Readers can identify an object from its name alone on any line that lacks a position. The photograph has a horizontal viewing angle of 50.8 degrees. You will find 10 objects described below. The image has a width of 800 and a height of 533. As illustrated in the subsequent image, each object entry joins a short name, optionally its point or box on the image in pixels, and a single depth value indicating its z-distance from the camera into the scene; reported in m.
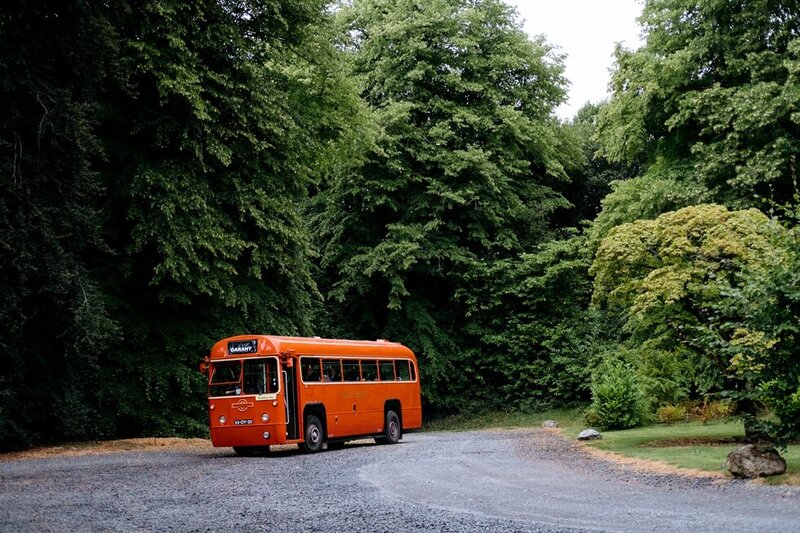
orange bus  19.45
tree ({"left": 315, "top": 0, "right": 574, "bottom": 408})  34.84
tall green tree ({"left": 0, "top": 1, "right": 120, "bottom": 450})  16.59
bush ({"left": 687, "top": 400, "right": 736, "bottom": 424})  25.20
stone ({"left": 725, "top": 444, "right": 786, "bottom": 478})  11.99
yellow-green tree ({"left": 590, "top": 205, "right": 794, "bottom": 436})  16.64
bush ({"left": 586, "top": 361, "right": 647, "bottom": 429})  24.42
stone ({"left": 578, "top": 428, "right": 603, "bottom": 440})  21.69
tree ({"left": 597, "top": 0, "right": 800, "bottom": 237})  25.61
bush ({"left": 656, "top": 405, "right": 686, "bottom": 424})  26.16
